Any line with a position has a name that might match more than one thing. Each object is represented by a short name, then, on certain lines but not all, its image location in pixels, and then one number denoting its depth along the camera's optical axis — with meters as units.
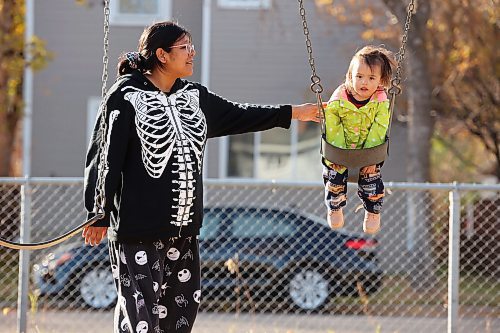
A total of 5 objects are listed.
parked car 16.30
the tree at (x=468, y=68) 24.32
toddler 8.47
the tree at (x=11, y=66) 26.86
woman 8.07
